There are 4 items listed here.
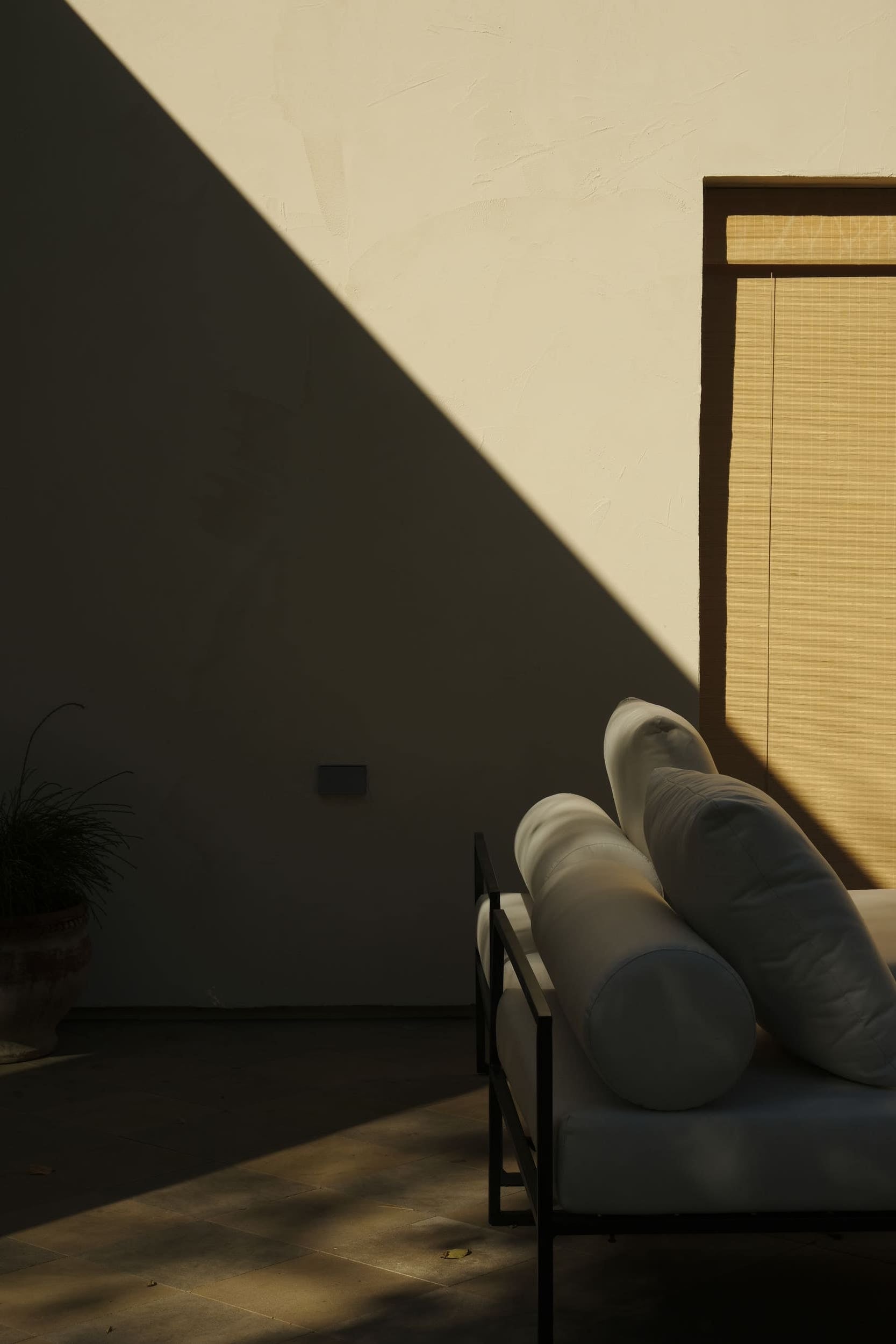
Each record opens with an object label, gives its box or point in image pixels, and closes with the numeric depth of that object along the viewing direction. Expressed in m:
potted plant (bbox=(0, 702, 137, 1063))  4.29
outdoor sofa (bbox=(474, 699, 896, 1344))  2.07
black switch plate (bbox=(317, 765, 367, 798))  4.82
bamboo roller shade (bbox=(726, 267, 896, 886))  4.92
